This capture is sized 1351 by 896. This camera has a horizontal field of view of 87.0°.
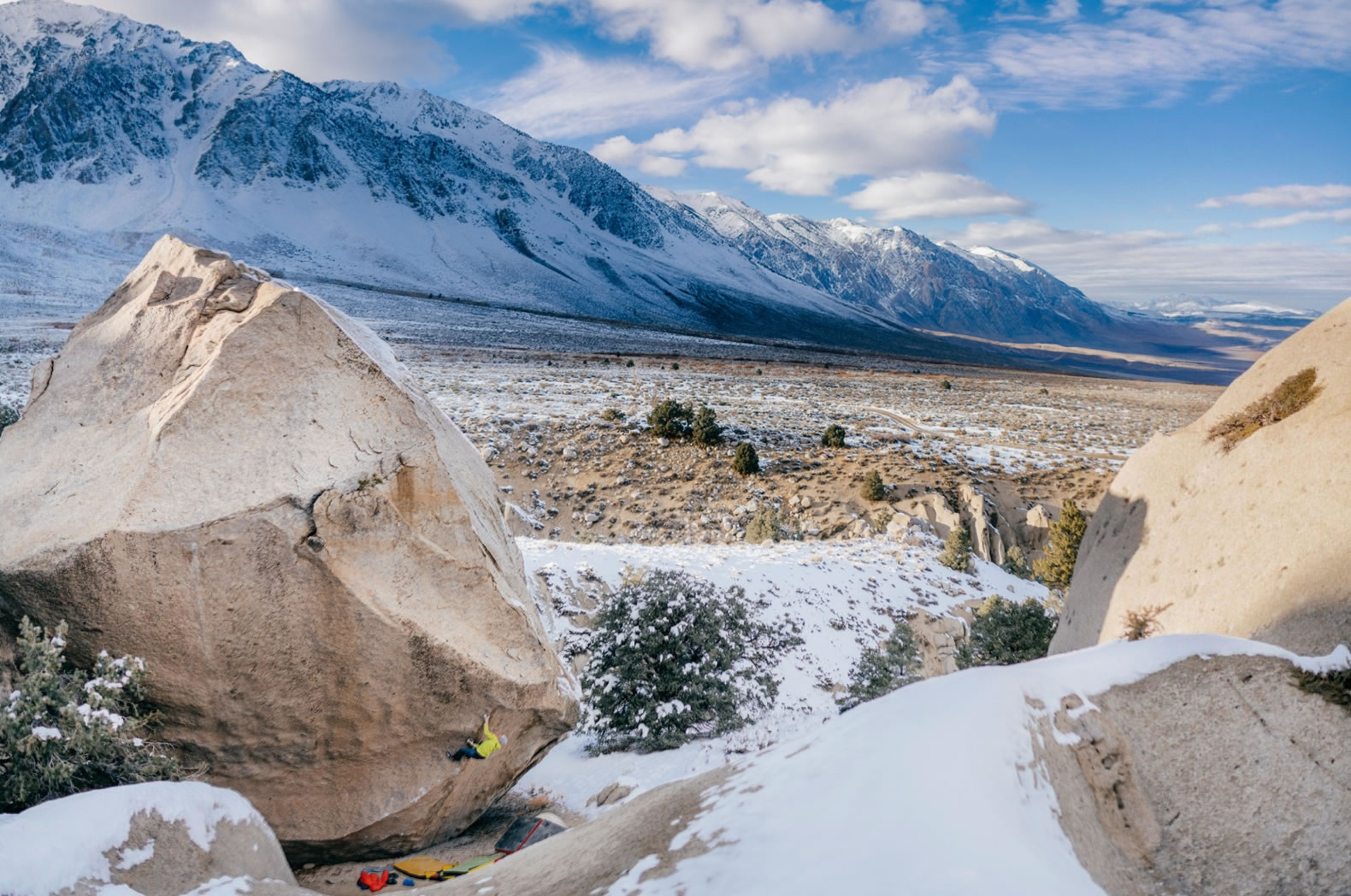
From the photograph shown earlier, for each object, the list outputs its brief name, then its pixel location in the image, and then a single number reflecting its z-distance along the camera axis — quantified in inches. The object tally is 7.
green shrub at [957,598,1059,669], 614.9
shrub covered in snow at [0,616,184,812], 237.5
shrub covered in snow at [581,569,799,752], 498.9
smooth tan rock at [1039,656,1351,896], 196.7
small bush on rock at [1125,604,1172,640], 372.8
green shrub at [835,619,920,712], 568.1
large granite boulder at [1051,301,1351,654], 301.3
